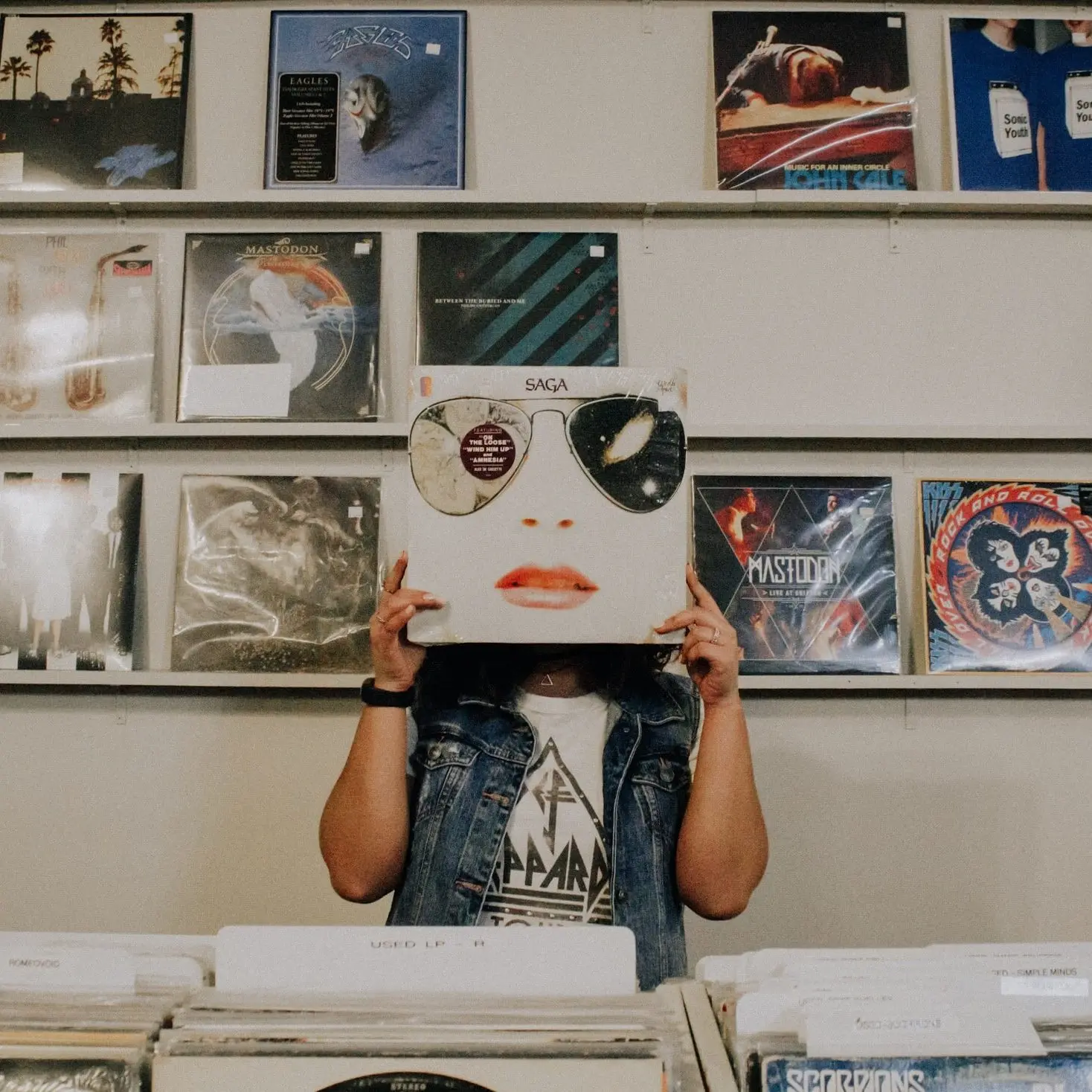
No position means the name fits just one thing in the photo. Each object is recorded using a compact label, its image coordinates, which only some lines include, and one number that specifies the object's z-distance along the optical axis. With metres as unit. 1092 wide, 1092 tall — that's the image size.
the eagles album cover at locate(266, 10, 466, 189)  1.83
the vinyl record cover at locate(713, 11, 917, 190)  1.81
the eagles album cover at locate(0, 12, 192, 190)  1.84
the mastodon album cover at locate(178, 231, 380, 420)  1.78
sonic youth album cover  1.82
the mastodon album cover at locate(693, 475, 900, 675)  1.74
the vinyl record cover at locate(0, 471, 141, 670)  1.74
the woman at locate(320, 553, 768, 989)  1.10
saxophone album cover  1.79
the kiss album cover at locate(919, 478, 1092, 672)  1.73
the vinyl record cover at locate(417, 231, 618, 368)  1.78
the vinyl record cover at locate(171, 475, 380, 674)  1.74
